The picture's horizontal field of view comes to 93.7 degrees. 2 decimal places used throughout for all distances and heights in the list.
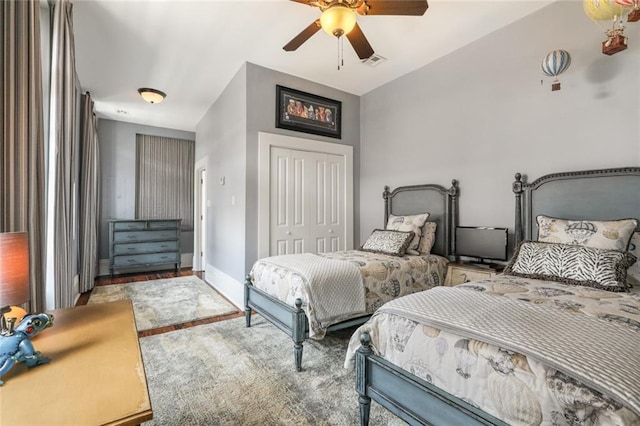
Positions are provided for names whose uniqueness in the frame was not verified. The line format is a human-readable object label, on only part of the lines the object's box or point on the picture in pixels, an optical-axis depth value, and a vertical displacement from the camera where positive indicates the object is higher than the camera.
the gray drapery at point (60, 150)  2.34 +0.50
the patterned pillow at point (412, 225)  3.32 -0.16
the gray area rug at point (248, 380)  1.74 -1.18
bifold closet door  3.89 +0.13
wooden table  0.78 -0.53
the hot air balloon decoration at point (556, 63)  2.36 +1.18
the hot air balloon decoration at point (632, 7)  1.63 +1.12
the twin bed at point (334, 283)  2.25 -0.62
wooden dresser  5.28 -0.57
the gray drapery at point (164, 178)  5.92 +0.68
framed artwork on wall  3.92 +1.37
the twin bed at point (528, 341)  0.94 -0.48
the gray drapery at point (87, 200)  4.24 +0.16
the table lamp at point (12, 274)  1.07 -0.23
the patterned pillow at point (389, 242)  3.13 -0.33
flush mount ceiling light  4.23 +1.67
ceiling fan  2.01 +1.42
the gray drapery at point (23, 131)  1.63 +0.46
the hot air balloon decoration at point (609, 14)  1.70 +1.15
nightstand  2.75 -0.57
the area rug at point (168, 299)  3.32 -1.17
